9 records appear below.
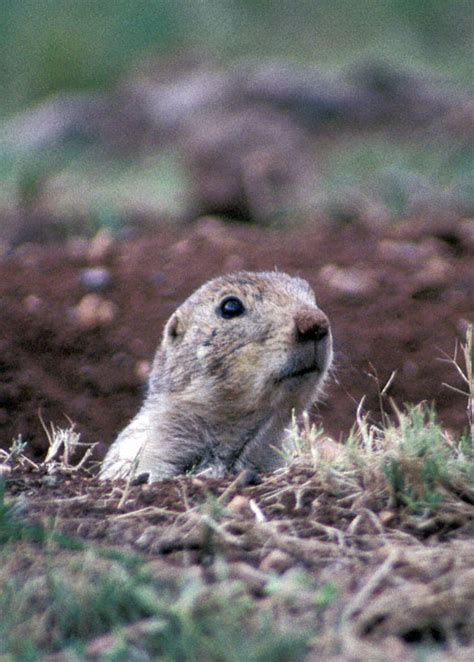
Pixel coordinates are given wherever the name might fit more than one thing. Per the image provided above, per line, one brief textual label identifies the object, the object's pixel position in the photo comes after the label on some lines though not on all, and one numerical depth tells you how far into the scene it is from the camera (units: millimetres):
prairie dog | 8648
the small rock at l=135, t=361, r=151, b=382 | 11898
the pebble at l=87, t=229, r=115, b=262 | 13641
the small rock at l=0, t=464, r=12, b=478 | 7127
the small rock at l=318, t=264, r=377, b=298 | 12453
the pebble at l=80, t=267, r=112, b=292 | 12875
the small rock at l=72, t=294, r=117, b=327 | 12383
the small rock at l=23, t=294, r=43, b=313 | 12477
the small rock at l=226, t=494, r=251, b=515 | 6219
